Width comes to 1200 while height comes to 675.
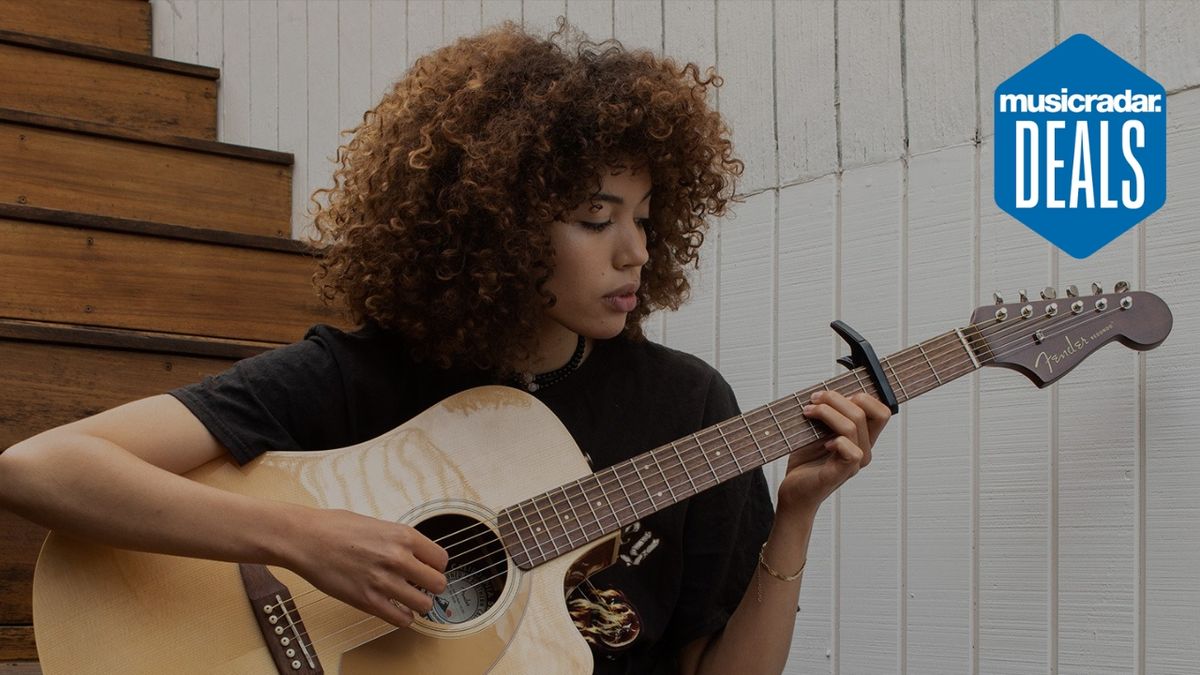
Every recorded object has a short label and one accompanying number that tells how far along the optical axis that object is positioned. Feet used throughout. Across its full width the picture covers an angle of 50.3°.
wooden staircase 6.10
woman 4.34
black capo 4.55
